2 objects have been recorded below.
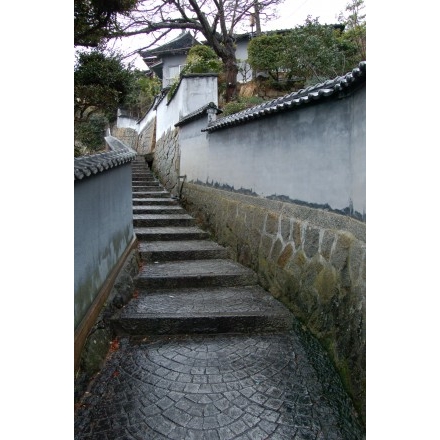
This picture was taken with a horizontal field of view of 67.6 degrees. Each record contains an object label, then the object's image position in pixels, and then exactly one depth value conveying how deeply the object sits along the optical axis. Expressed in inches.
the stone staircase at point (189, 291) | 152.5
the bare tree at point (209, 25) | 486.1
